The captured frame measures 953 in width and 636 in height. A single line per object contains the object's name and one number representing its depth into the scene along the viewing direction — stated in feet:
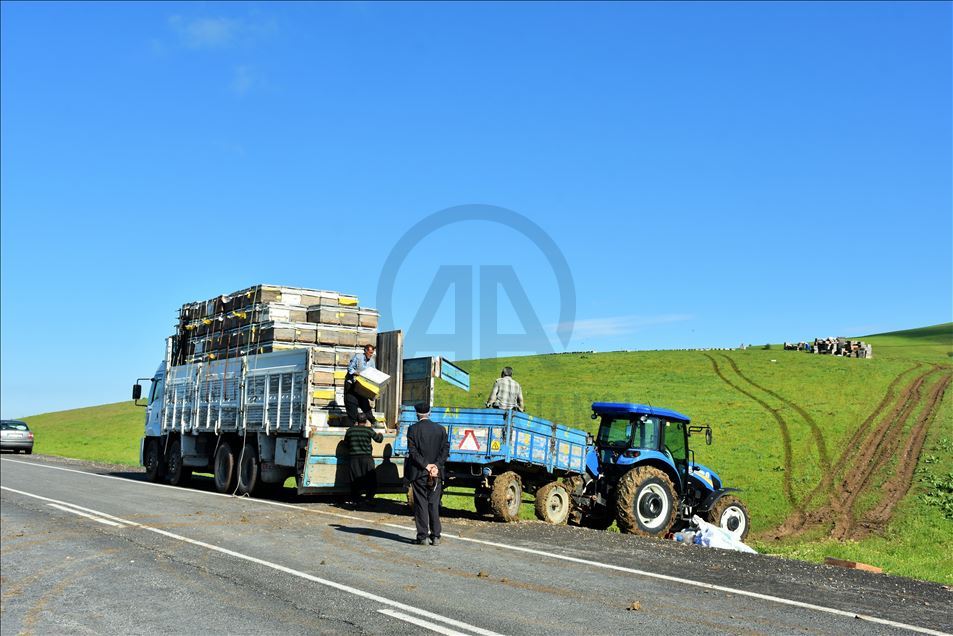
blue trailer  50.19
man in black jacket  41.86
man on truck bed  59.06
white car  145.79
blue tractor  51.60
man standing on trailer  54.29
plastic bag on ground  49.01
